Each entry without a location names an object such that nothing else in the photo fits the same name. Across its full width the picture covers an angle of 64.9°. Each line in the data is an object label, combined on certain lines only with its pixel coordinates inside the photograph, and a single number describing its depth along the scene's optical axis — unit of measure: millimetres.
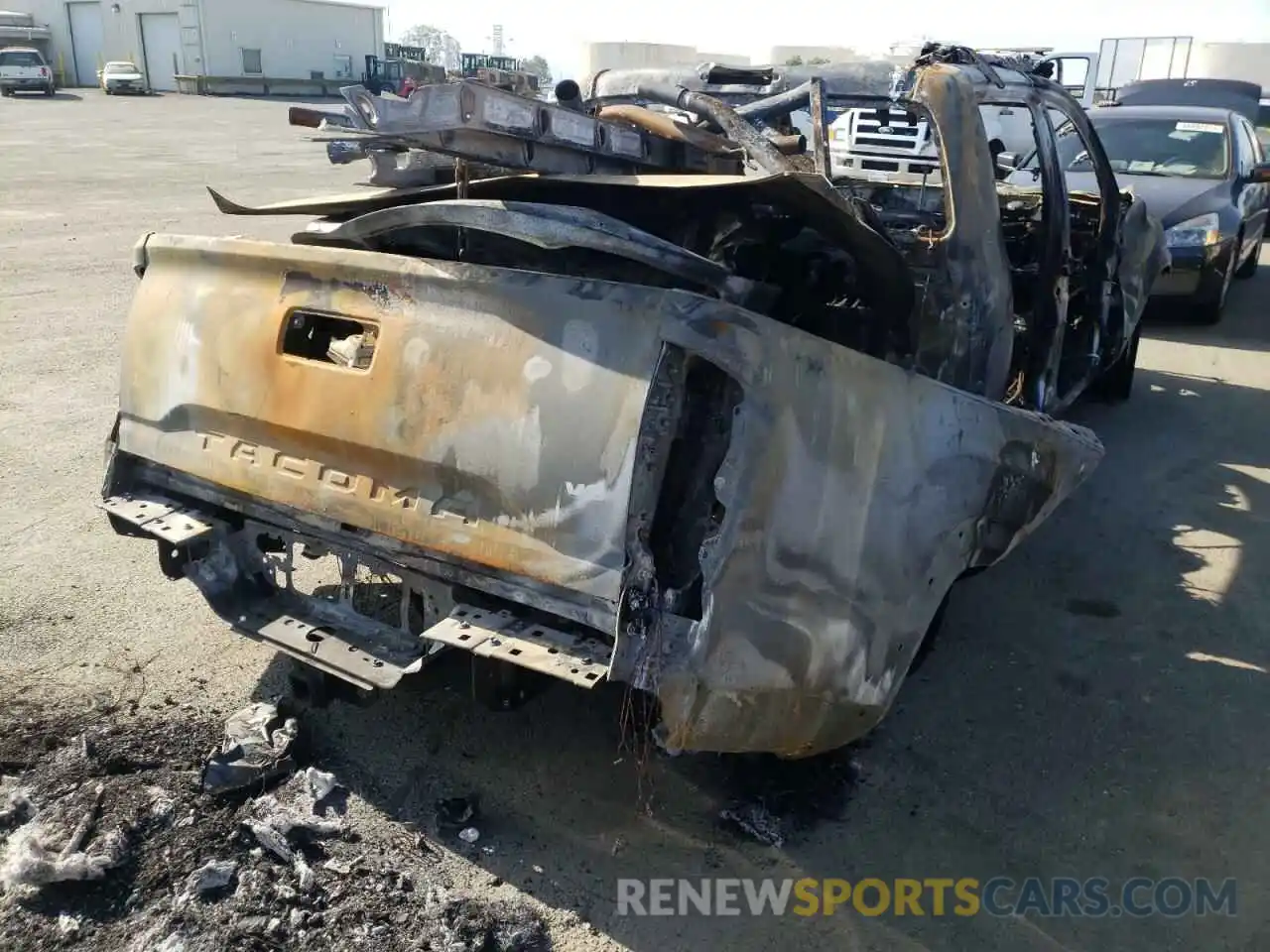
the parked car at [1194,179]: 8117
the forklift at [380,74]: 39250
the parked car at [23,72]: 35594
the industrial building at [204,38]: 44750
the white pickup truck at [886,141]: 4793
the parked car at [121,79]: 38625
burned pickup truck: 2256
